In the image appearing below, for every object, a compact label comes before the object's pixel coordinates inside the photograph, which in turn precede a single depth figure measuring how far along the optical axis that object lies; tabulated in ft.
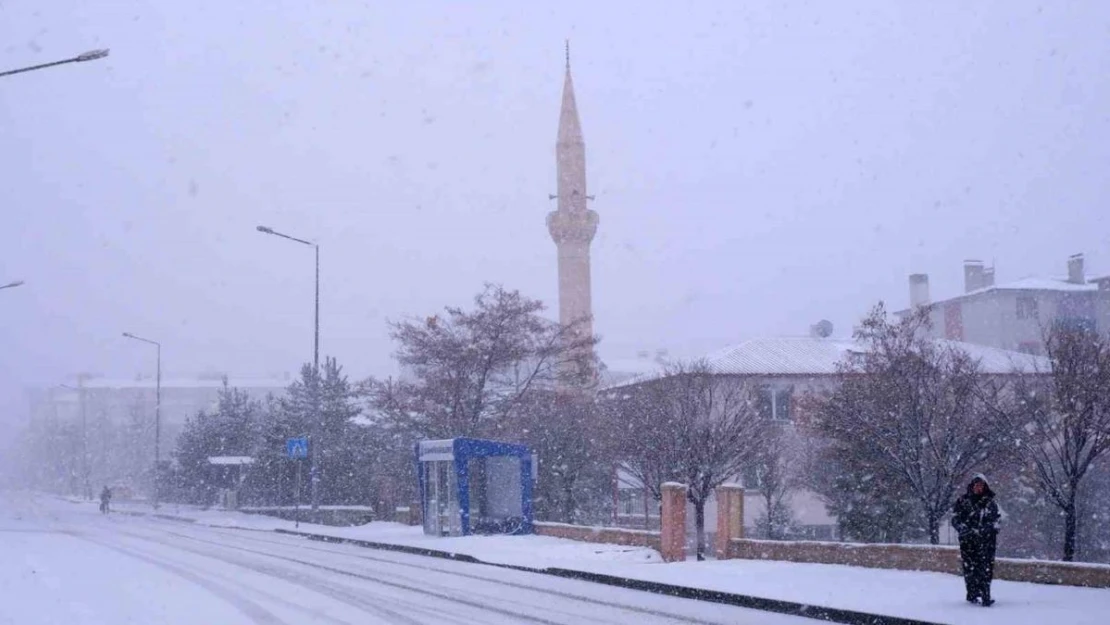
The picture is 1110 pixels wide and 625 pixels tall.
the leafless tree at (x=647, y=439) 99.45
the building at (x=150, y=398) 459.48
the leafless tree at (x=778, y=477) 127.44
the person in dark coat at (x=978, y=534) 44.32
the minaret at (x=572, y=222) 199.52
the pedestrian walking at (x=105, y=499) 186.80
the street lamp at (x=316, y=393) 124.57
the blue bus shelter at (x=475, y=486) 96.99
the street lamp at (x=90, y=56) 58.23
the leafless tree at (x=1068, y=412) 76.79
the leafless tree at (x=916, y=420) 85.61
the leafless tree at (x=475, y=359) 133.69
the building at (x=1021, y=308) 221.05
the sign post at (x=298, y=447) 118.11
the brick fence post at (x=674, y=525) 72.28
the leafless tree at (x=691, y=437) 97.60
